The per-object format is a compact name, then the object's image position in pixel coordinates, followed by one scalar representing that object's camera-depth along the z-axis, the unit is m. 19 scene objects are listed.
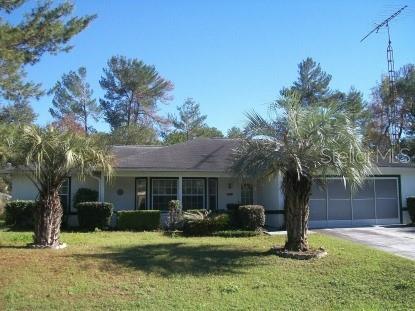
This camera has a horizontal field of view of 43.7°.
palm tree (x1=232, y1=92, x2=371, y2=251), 13.41
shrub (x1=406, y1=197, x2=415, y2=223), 21.81
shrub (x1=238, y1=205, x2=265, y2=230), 19.38
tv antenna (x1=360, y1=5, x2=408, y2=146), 40.47
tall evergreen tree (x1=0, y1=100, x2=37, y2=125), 31.39
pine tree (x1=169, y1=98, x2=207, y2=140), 59.38
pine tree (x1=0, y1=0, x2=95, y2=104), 11.95
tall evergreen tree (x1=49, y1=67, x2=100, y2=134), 51.22
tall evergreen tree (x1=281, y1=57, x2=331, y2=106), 49.12
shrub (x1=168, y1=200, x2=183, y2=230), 19.95
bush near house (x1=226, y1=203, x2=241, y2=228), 20.04
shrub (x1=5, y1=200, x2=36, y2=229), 22.00
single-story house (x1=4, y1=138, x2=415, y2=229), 21.86
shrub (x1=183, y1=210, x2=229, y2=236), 18.47
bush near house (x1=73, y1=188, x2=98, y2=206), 22.22
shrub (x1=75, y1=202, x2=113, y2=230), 20.47
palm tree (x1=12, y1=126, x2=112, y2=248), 14.02
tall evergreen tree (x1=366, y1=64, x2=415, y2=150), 44.38
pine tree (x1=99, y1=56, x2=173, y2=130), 50.84
